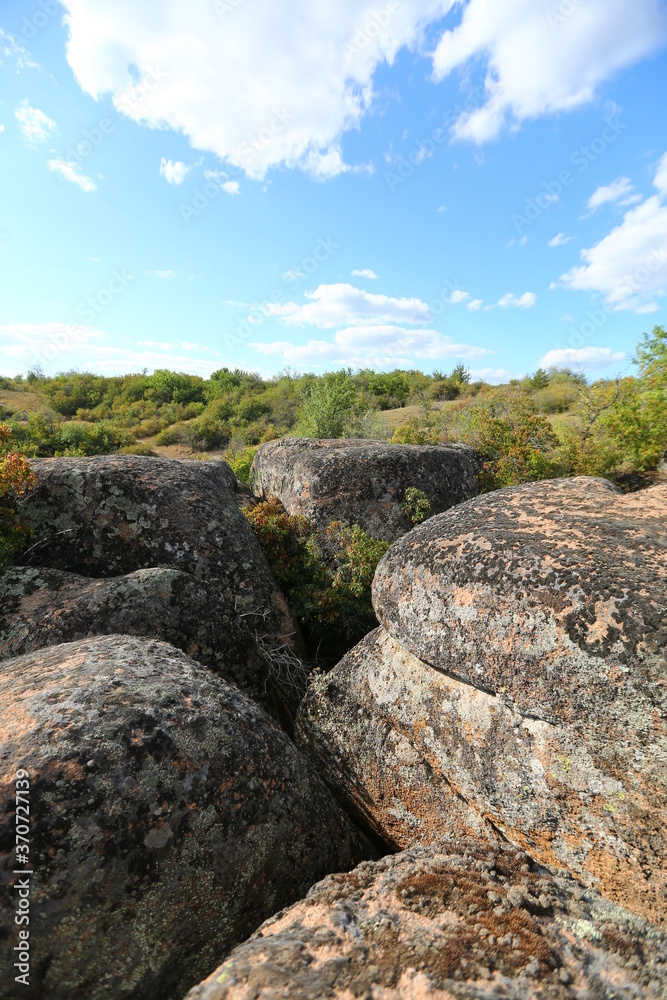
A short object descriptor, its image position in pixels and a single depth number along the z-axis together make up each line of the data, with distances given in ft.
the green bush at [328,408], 59.98
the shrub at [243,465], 42.29
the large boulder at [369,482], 25.44
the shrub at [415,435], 50.22
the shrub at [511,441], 35.50
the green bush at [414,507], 25.68
